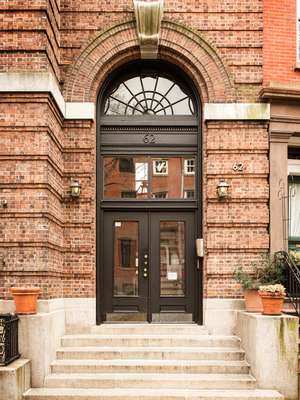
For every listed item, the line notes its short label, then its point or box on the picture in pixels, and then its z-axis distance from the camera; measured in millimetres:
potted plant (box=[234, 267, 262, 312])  10227
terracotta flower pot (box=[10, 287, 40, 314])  9016
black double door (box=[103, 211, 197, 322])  11289
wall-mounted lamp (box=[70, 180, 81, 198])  10820
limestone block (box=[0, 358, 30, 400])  8180
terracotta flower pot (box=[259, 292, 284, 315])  9305
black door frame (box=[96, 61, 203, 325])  11211
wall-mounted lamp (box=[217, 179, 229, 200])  10852
